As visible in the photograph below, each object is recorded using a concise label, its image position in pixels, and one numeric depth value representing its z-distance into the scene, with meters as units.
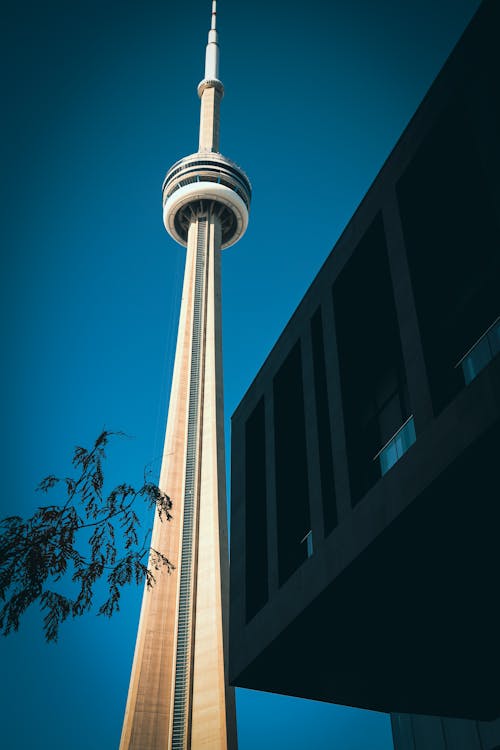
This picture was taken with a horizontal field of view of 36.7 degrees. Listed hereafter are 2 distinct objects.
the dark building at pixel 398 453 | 12.84
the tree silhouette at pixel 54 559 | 10.07
